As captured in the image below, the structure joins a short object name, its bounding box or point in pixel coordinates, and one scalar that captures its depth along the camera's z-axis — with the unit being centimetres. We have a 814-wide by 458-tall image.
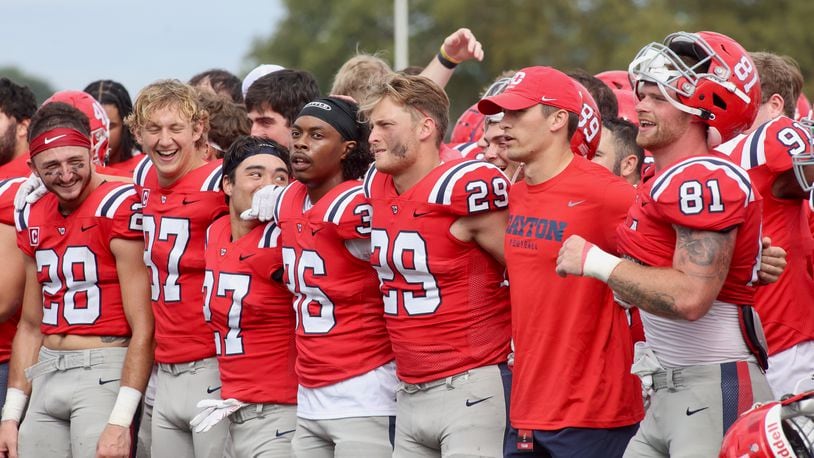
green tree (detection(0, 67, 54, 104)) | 17327
